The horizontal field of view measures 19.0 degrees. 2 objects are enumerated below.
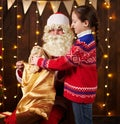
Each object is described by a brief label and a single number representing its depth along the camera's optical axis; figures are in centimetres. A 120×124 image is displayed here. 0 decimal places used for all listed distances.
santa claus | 315
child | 280
